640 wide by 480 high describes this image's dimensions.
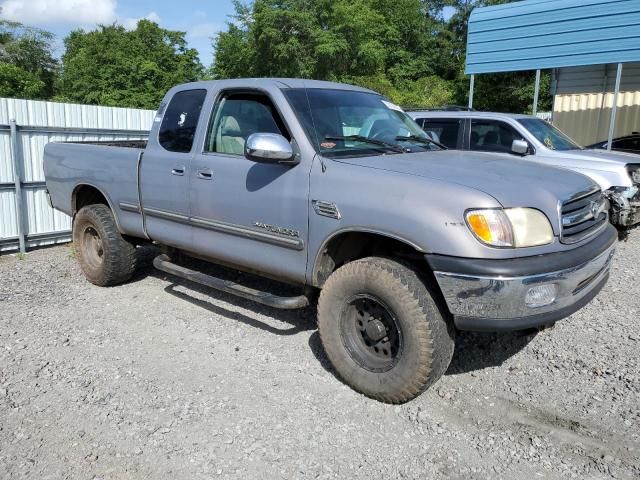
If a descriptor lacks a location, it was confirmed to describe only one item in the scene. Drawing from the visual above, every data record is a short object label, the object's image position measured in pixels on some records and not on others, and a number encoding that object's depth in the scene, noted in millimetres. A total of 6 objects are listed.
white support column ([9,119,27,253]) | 7395
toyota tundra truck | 3113
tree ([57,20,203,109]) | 35656
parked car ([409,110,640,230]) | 7246
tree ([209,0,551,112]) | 29781
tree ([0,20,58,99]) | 46406
